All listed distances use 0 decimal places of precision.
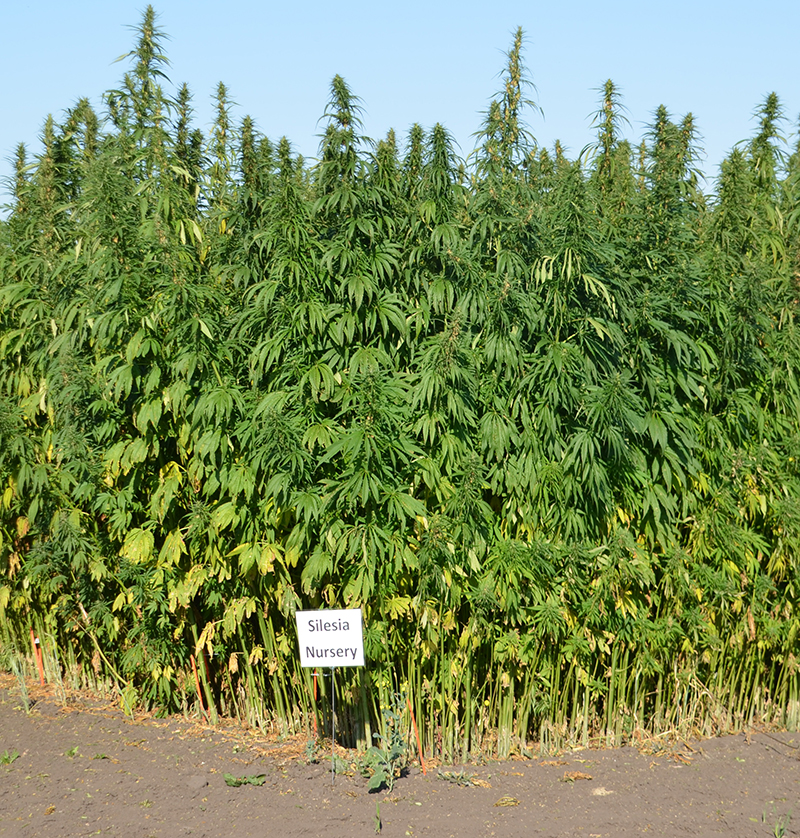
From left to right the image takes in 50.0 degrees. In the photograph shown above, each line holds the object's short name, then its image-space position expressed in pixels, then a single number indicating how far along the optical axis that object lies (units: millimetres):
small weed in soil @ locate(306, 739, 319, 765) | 3990
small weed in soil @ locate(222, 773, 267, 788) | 3796
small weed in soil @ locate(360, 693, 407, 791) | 3702
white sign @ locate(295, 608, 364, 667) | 3555
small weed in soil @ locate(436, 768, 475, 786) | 3762
